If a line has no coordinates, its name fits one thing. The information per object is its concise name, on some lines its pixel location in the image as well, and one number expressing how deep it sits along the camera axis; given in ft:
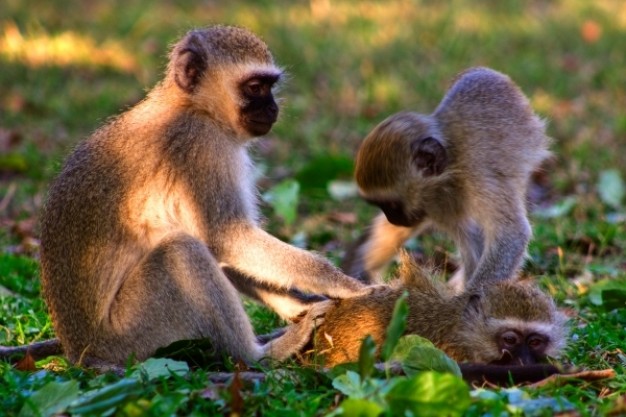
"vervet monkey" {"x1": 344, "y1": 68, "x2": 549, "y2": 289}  40.11
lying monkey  30.19
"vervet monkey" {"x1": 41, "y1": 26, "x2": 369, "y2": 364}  31.76
